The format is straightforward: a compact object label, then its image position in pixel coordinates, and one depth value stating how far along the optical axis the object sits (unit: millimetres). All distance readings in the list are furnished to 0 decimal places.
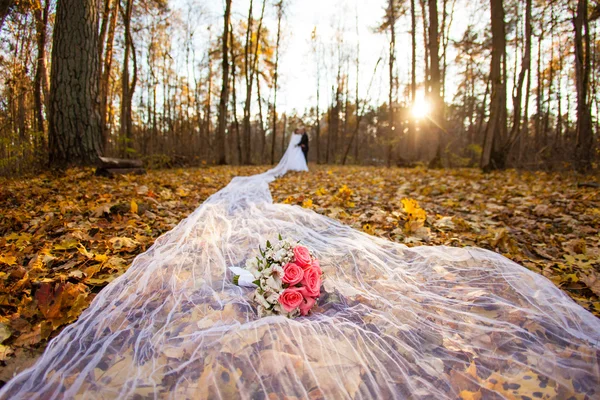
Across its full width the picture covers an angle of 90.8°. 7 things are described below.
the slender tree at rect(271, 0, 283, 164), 17089
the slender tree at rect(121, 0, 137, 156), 10755
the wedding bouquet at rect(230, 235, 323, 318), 1625
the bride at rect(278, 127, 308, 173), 12109
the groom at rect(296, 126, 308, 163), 12441
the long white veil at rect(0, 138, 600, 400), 1190
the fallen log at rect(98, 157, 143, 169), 5807
